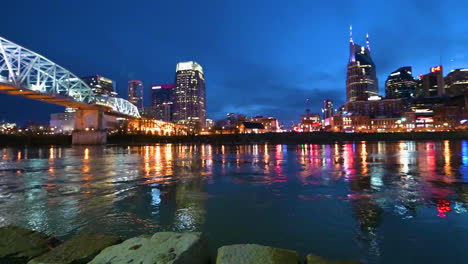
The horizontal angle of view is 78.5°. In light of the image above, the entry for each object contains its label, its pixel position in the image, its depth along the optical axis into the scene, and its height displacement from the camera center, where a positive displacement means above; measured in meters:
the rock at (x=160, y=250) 4.36 -1.75
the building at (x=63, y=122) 180.75 +14.30
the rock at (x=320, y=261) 4.43 -1.89
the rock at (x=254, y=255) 4.36 -1.79
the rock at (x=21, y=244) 5.17 -1.93
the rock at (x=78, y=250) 4.77 -1.88
